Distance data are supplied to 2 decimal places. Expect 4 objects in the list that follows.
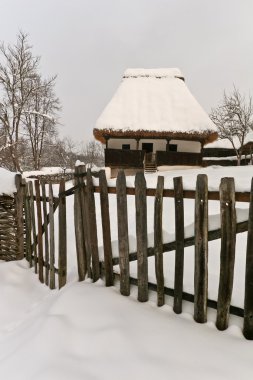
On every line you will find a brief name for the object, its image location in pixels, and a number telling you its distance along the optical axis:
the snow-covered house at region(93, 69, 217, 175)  18.47
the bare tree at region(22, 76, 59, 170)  25.26
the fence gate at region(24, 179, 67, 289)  3.69
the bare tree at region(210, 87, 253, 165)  28.77
